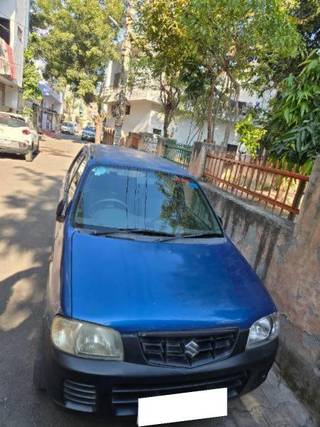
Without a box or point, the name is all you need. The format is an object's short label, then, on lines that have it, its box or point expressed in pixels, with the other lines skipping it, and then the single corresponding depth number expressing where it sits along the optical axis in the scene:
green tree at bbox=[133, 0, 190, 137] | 8.95
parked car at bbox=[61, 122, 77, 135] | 45.72
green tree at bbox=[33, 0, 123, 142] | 22.34
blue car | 1.90
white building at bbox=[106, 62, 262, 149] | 20.03
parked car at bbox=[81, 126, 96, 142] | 34.12
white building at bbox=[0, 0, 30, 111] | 16.30
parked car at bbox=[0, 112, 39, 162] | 11.37
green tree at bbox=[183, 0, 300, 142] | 6.38
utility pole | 11.13
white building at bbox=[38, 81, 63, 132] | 37.58
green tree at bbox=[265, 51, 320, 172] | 4.43
